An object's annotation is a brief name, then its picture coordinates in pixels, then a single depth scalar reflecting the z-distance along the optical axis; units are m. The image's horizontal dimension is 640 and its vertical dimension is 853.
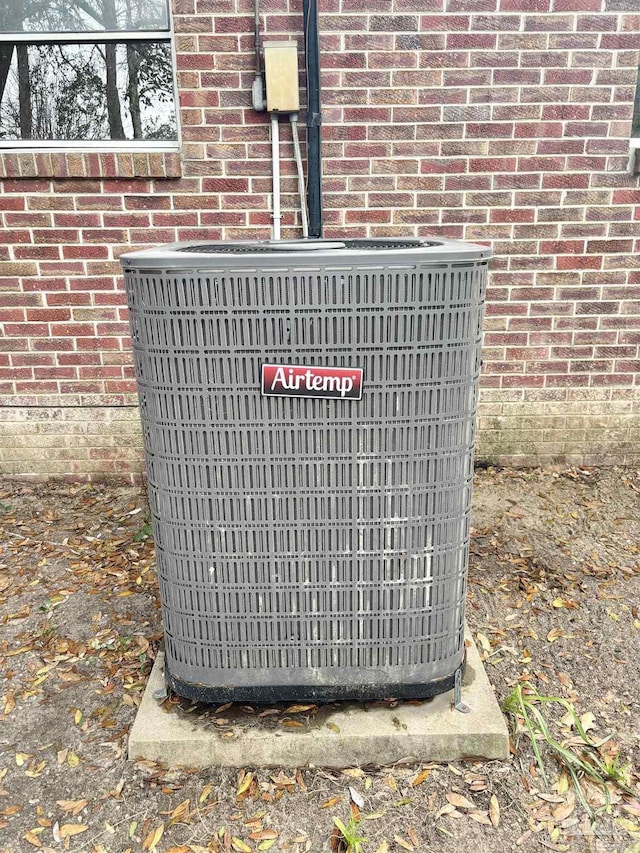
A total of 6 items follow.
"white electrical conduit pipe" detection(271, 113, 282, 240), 3.63
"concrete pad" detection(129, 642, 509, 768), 2.00
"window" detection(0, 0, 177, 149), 3.71
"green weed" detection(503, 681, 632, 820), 1.98
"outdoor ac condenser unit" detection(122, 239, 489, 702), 1.70
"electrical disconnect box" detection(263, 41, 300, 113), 3.48
